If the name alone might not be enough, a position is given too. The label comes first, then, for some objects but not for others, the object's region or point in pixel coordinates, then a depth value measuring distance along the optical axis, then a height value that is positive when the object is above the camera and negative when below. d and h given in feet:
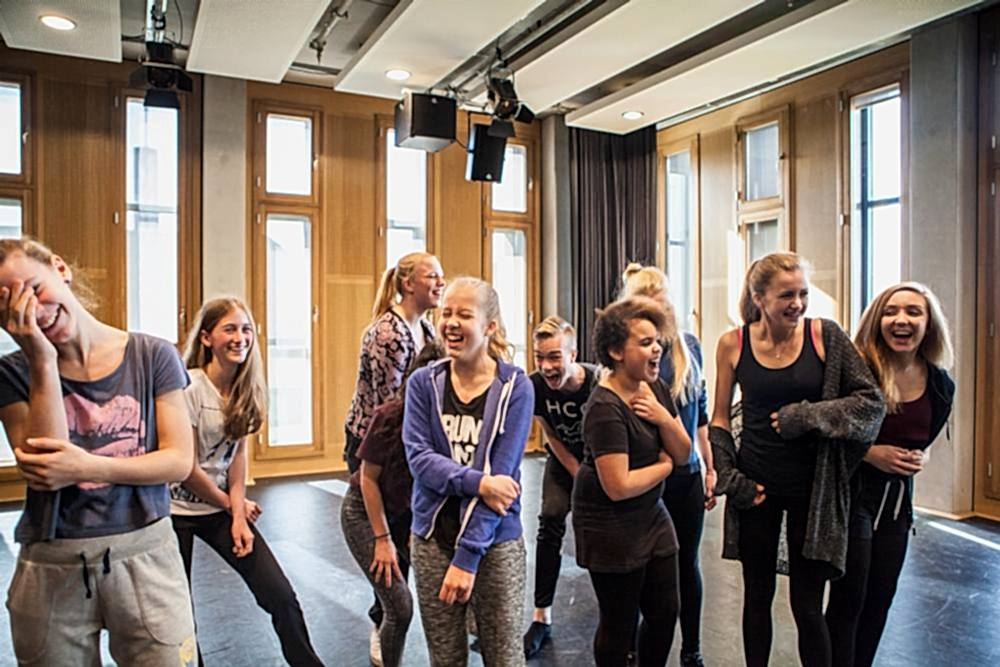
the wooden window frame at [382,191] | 20.88 +3.93
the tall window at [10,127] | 17.25 +4.78
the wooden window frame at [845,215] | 17.48 +2.71
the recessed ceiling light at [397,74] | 17.12 +5.98
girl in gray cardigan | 6.23 -1.02
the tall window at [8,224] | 17.25 +2.52
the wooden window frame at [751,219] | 19.30 +2.96
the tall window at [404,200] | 21.20 +3.76
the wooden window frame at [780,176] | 18.90 +3.97
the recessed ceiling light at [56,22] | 13.57 +5.76
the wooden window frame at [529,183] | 22.99 +4.60
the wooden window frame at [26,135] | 17.30 +4.59
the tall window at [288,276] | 19.69 +1.48
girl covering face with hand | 4.07 -0.82
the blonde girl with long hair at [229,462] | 6.93 -1.27
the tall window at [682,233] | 22.29 +2.95
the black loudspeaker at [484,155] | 18.44 +4.39
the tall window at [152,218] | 18.45 +2.85
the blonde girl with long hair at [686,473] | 7.70 -1.52
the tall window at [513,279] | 22.84 +1.57
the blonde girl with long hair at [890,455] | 6.50 -1.12
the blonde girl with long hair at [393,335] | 7.84 -0.05
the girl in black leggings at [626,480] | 6.15 -1.26
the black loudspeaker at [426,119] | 17.07 +4.91
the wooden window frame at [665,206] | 21.79 +3.86
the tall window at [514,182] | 22.94 +4.60
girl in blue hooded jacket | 5.49 -1.19
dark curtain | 22.81 +3.68
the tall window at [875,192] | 16.81 +3.16
